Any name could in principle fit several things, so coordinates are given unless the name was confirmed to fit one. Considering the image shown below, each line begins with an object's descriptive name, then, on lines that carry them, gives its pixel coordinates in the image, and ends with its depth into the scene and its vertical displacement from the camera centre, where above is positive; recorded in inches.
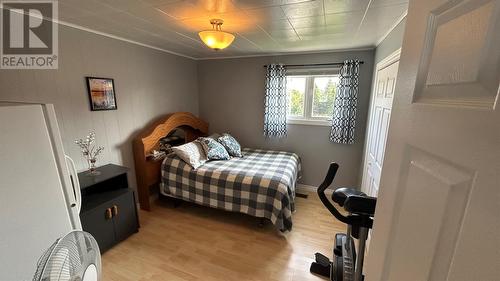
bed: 94.3 -38.8
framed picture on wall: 92.2 +2.5
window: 132.1 +3.2
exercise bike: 50.9 -31.9
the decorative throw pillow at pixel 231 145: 134.4 -28.5
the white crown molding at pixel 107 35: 81.2 +28.9
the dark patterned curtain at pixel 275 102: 136.6 -0.3
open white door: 13.0 -3.5
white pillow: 112.6 -29.8
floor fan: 26.8 -22.8
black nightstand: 79.4 -42.5
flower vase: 88.5 -29.6
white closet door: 78.0 -7.4
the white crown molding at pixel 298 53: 117.7 +30.2
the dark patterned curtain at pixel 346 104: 119.8 -0.8
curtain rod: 122.7 +23.0
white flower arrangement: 88.7 -22.0
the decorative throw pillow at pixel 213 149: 124.4 -29.4
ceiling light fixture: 70.4 +21.1
